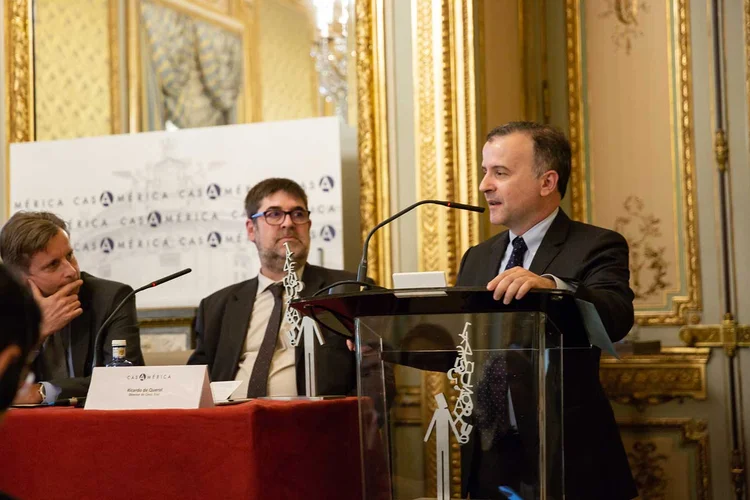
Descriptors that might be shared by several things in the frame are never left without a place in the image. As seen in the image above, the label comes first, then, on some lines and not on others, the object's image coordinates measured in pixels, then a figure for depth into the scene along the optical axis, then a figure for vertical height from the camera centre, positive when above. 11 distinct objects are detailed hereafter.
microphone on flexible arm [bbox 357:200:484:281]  2.37 +0.06
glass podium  1.94 -0.22
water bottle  2.62 -0.16
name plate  2.28 -0.23
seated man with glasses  3.30 -0.11
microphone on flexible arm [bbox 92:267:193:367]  2.62 -0.01
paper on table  2.52 -0.26
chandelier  5.60 +1.38
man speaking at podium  1.95 +0.02
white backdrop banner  4.40 +0.46
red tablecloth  2.17 -0.38
